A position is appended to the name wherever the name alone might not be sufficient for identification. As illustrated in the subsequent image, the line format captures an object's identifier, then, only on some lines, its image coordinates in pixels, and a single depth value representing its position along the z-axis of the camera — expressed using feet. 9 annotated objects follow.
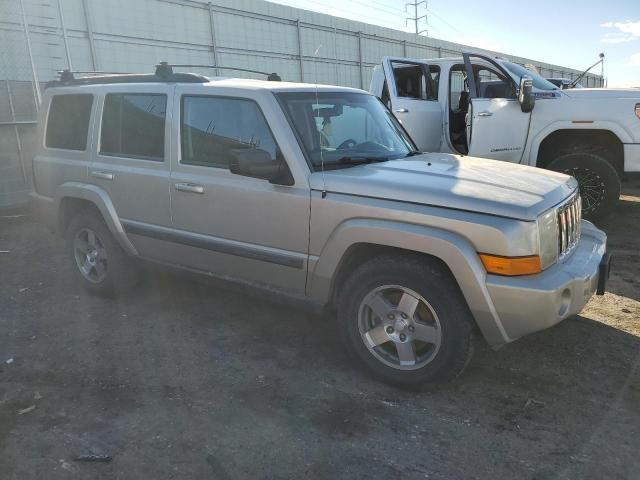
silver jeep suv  9.23
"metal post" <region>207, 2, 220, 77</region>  37.75
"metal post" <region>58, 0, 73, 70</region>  28.63
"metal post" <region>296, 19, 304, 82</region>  45.03
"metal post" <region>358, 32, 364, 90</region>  51.31
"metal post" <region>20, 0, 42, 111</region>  27.10
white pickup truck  20.34
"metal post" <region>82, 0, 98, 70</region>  30.66
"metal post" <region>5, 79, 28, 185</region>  28.25
